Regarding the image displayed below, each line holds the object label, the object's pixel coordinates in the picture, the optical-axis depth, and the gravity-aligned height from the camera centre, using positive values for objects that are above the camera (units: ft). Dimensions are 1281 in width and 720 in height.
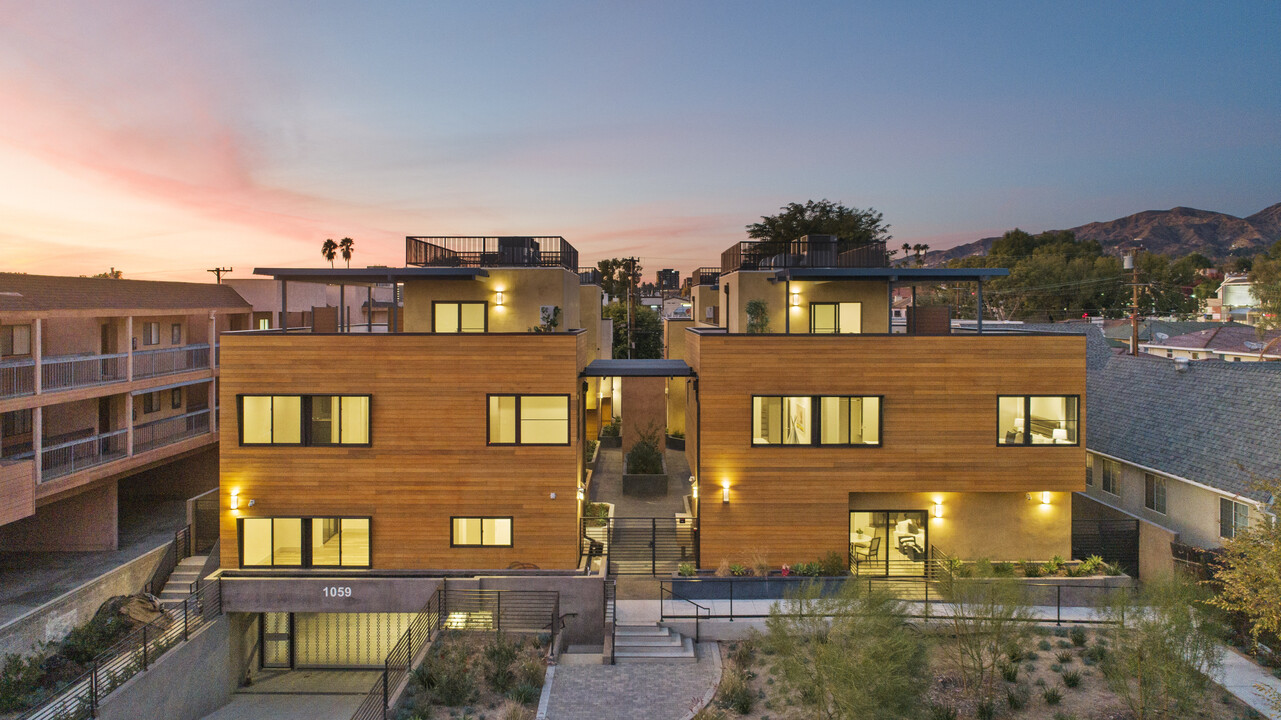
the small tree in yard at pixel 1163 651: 31.91 -15.65
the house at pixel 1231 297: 222.89 +24.69
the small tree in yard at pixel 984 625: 37.09 -16.48
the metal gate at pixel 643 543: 52.85 -16.57
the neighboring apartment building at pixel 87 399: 54.65 -4.61
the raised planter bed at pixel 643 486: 64.49 -13.55
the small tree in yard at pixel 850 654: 28.43 -15.09
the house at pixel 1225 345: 105.29 +2.57
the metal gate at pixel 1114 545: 53.26 -16.21
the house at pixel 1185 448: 50.16 -8.17
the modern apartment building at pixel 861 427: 51.75 -5.84
